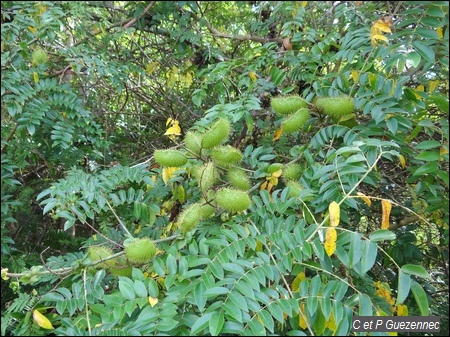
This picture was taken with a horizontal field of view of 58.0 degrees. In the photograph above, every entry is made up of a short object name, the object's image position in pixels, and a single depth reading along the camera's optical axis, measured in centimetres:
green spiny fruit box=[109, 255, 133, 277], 124
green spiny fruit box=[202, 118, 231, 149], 130
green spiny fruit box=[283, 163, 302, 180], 139
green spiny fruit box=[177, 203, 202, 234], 123
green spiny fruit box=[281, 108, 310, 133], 140
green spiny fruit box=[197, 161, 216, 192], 131
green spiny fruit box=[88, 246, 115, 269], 123
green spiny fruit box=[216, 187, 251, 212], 123
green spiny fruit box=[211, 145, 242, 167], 133
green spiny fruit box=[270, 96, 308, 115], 143
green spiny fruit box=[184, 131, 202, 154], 136
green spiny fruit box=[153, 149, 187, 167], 135
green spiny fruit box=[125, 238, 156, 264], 116
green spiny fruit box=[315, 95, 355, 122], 136
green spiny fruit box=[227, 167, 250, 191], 137
